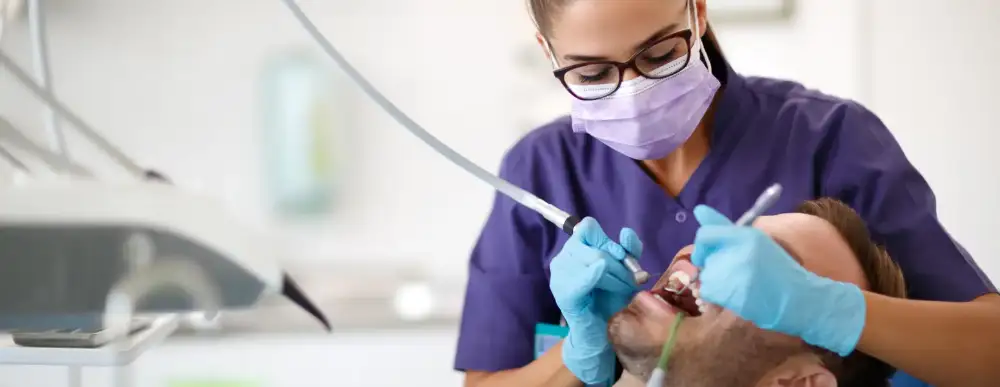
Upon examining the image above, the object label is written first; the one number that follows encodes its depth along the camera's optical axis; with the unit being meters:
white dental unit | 0.94
